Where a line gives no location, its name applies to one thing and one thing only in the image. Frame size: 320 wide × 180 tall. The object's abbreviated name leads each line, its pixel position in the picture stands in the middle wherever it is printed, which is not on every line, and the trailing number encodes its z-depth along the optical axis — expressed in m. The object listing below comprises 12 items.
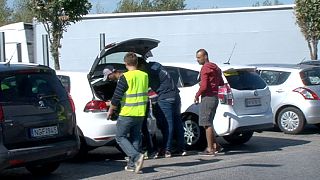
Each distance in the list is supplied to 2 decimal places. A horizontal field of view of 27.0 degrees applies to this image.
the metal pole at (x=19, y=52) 31.27
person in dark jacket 11.31
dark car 8.62
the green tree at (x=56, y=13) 22.05
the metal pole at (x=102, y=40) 23.04
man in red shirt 11.32
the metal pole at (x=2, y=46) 19.95
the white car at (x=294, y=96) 14.73
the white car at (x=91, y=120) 10.58
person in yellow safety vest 9.70
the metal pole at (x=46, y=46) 22.67
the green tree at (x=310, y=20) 23.39
